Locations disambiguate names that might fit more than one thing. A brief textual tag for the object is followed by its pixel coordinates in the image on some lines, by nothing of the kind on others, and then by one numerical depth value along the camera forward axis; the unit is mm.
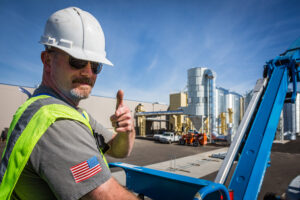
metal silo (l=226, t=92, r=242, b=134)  25734
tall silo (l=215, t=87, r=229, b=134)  24109
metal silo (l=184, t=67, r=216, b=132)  14656
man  768
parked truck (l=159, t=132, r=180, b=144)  18316
